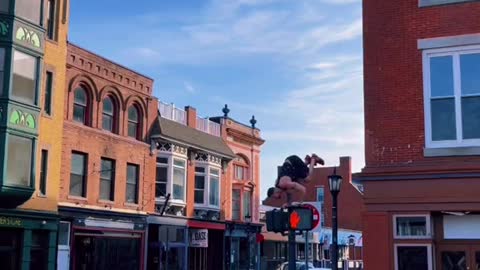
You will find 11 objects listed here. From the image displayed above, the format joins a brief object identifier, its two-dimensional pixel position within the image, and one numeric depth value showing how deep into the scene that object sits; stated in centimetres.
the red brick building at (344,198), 6675
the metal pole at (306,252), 1717
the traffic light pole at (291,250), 1034
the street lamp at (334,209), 1839
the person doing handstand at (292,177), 1035
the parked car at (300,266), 3072
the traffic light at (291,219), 1025
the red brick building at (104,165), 2823
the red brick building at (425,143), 1359
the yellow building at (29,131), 2453
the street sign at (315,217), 1063
